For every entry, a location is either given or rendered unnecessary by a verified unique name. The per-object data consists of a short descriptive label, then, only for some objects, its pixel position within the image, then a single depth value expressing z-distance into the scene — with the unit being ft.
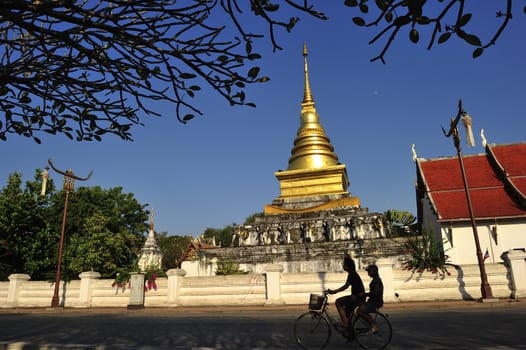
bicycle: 20.04
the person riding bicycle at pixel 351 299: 20.81
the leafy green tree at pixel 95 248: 87.61
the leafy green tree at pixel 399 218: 125.70
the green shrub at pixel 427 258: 44.93
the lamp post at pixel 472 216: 41.06
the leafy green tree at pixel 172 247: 162.61
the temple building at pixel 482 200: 63.41
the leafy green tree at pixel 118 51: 8.95
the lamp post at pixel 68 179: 66.08
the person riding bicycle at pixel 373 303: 20.18
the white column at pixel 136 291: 51.95
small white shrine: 107.14
